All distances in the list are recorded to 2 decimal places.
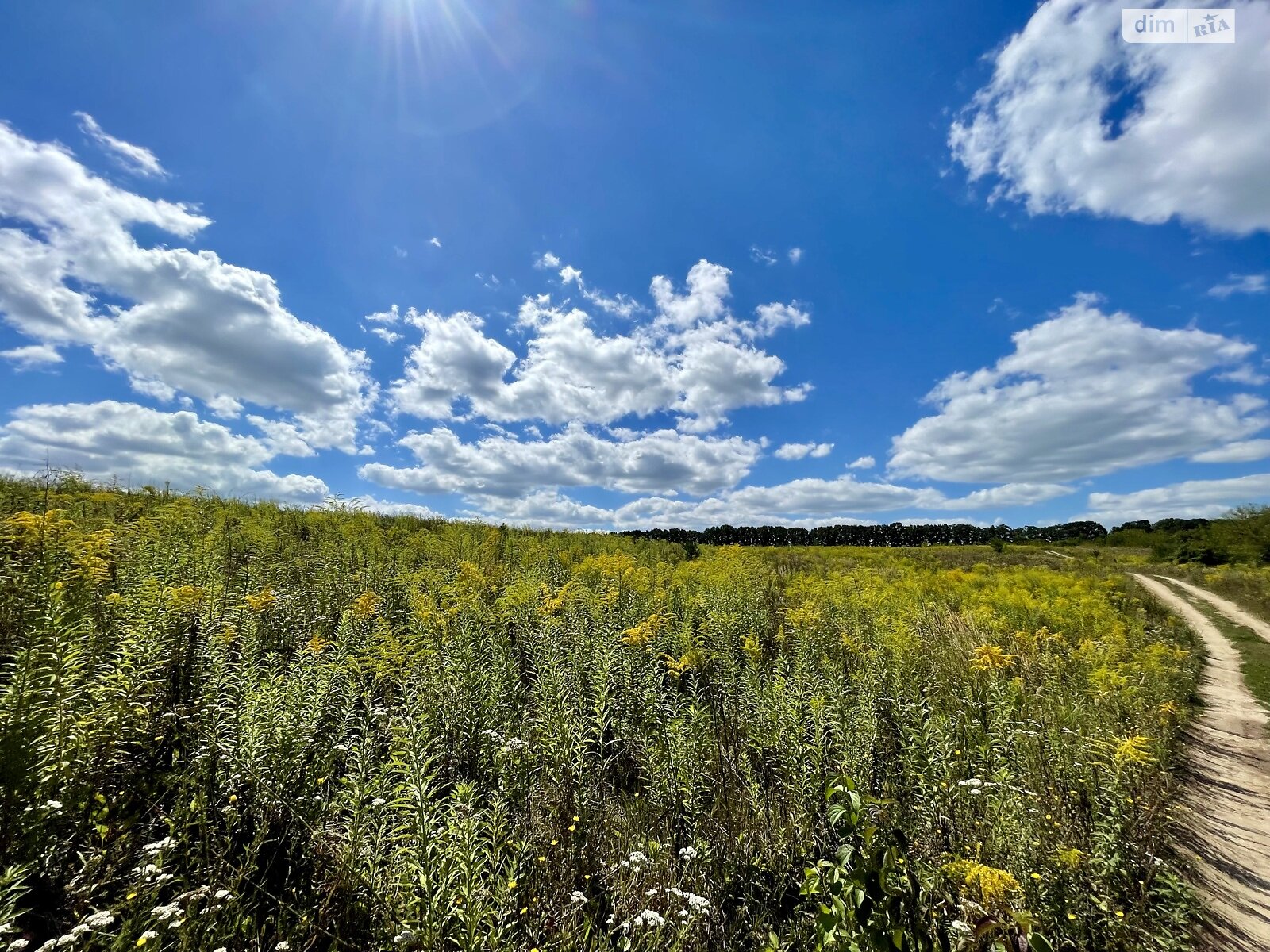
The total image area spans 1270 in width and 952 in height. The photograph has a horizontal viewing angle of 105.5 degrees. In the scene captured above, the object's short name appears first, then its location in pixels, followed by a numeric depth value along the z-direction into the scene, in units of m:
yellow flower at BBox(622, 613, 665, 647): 7.04
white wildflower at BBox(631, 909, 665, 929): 2.71
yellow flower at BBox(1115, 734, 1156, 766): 4.39
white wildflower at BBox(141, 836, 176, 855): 2.68
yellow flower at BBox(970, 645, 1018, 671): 7.47
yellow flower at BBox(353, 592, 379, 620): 6.96
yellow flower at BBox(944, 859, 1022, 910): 2.57
